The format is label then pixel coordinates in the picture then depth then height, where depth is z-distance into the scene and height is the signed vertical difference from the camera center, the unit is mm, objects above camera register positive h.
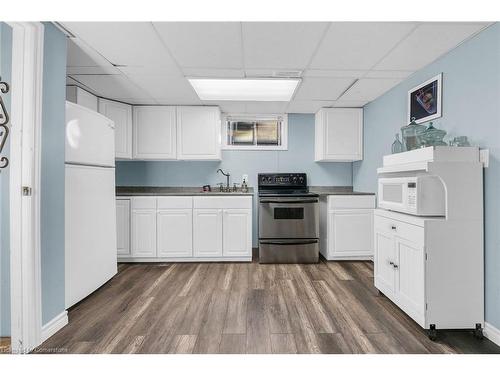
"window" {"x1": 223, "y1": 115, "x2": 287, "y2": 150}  4195 +834
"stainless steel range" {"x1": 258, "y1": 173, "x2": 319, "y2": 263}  3492 -549
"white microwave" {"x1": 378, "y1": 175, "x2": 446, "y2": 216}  1894 -66
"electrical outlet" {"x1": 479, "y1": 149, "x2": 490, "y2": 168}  1811 +205
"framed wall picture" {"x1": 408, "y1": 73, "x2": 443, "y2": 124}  2305 +806
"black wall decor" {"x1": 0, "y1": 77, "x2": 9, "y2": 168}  1630 +372
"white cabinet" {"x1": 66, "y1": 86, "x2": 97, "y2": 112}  3008 +1038
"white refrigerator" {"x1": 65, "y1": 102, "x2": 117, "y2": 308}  2117 -149
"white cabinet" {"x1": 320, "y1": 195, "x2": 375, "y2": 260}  3531 -526
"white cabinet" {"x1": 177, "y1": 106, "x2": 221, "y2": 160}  3793 +785
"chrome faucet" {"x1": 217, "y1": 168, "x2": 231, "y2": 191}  4125 +188
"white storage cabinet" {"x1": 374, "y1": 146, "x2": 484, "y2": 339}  1792 -435
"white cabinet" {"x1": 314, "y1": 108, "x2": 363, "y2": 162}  3857 +776
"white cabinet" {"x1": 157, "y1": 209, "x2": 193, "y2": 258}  3482 -630
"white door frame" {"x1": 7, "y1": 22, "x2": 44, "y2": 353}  1630 -28
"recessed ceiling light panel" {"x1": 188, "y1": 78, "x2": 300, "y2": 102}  2975 +1173
